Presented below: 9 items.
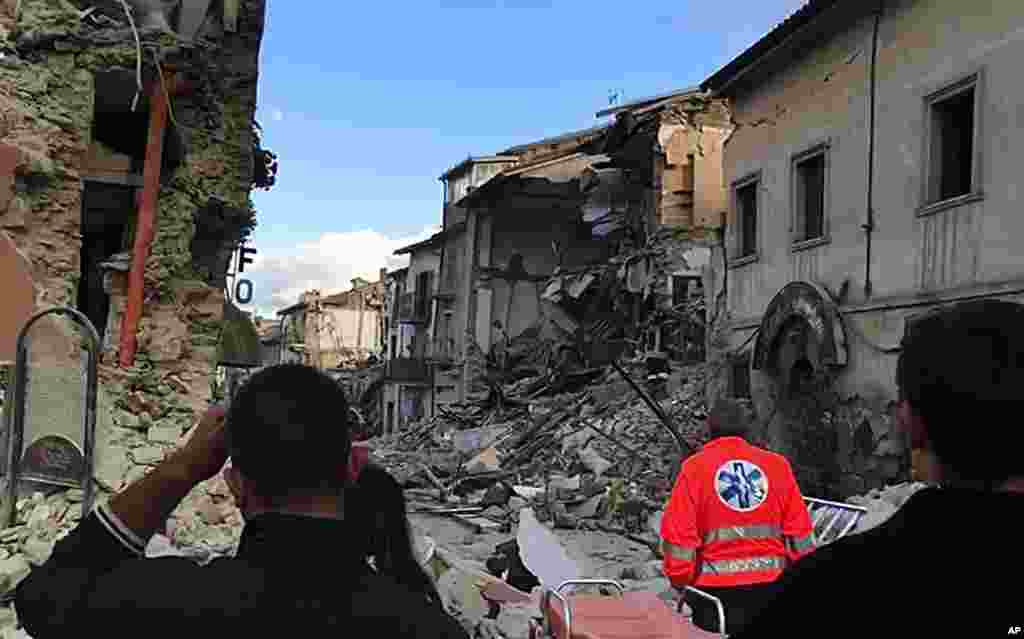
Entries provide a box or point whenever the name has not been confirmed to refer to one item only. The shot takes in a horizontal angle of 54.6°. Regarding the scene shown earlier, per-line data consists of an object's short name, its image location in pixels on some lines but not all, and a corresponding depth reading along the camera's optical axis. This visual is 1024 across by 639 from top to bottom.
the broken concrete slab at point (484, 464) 18.62
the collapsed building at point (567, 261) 24.22
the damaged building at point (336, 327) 59.38
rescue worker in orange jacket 4.37
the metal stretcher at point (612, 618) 3.30
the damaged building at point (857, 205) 11.12
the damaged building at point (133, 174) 7.61
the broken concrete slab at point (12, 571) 5.32
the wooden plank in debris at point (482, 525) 13.47
